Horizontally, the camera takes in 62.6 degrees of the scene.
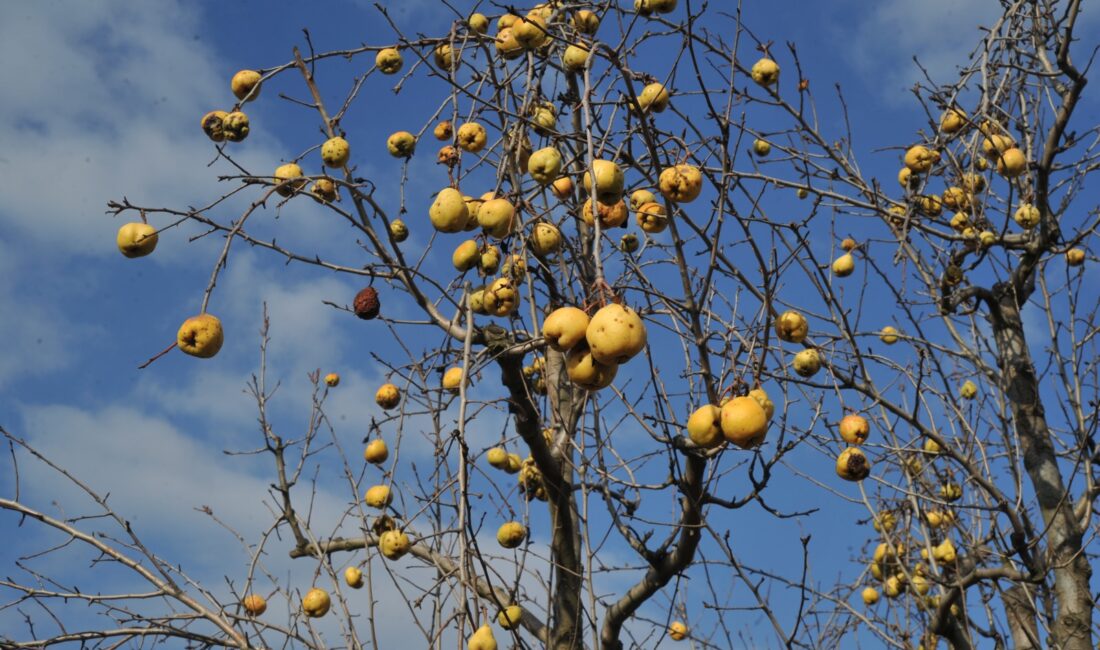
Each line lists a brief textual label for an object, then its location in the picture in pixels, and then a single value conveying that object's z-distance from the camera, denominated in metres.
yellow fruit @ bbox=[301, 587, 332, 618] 5.18
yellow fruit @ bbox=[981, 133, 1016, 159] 6.05
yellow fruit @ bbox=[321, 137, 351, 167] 3.90
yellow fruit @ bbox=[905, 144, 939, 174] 6.35
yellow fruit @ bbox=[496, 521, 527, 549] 4.95
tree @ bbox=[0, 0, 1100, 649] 3.06
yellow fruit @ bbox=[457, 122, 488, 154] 3.91
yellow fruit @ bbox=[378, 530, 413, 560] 4.63
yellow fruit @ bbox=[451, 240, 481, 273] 3.37
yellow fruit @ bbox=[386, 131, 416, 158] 4.27
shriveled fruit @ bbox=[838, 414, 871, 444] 5.03
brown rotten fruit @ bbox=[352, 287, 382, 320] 4.05
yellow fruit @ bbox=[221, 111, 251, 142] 4.16
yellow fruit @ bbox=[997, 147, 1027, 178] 5.96
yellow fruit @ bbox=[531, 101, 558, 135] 4.00
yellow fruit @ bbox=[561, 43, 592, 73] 4.20
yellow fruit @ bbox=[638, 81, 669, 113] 3.72
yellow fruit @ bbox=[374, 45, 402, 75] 4.42
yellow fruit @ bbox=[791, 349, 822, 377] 5.16
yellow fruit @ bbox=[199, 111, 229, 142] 4.18
